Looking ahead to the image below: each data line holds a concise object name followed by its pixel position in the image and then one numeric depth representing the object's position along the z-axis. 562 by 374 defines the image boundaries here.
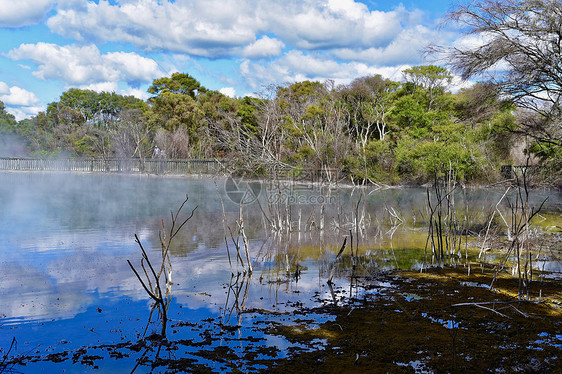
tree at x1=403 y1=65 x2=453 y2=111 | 37.41
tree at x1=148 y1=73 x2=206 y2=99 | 48.75
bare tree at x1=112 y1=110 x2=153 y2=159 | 42.38
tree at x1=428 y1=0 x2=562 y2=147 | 11.85
